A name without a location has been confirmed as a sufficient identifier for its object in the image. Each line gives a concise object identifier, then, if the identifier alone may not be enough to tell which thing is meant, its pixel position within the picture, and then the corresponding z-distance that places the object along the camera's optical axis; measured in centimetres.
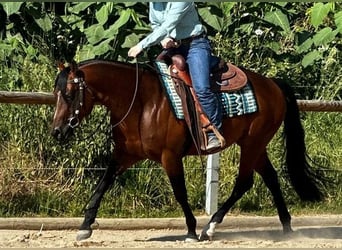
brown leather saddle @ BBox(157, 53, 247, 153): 1366
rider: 1332
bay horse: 1318
